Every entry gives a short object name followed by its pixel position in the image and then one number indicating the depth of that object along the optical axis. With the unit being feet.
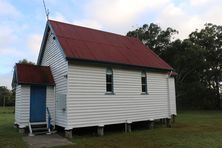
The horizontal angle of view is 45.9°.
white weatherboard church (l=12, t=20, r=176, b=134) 45.55
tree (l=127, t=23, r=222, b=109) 131.85
